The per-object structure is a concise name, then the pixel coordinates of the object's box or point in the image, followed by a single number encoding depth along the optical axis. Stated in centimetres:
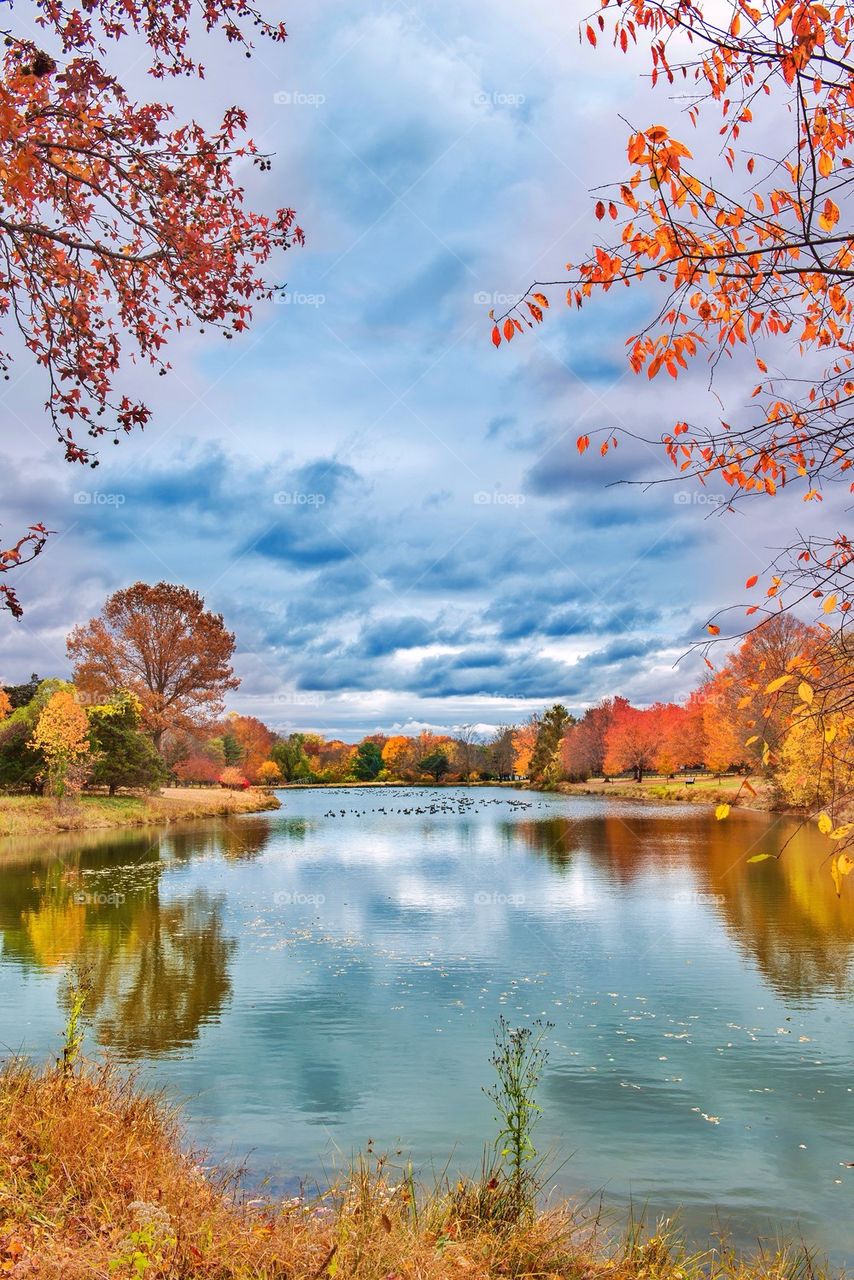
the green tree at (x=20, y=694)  5562
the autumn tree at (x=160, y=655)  5262
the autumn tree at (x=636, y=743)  8479
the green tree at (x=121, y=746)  4581
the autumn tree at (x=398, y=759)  12525
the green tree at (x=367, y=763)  12331
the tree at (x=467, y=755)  12626
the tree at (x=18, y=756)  4213
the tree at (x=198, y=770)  6669
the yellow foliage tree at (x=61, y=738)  3897
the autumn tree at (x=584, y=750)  9631
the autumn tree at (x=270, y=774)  10456
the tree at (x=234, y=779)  7469
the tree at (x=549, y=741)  9812
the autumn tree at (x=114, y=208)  700
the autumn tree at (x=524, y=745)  12119
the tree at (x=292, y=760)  11331
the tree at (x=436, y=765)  12181
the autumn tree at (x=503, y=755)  12975
